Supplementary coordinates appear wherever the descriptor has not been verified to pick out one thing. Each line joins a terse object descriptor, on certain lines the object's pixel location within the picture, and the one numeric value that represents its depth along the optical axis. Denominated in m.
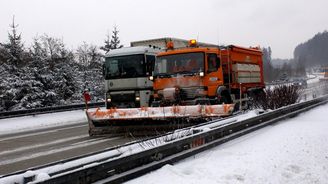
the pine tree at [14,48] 23.03
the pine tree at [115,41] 34.15
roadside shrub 14.16
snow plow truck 9.61
